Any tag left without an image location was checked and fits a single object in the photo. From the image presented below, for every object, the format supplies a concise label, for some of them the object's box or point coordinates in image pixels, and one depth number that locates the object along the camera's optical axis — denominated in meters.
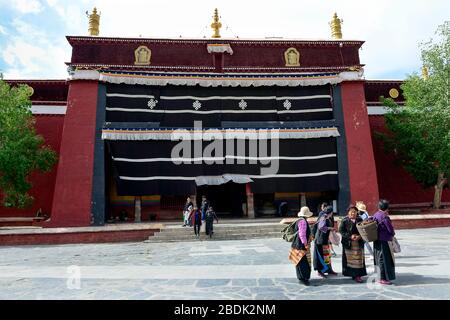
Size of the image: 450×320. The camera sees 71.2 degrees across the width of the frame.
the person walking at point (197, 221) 12.17
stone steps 12.29
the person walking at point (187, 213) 13.82
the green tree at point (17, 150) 13.94
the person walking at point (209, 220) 12.02
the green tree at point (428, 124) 16.70
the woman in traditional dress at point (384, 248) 5.43
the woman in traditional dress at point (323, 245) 6.16
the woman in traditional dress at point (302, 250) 5.55
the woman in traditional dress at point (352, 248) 5.71
